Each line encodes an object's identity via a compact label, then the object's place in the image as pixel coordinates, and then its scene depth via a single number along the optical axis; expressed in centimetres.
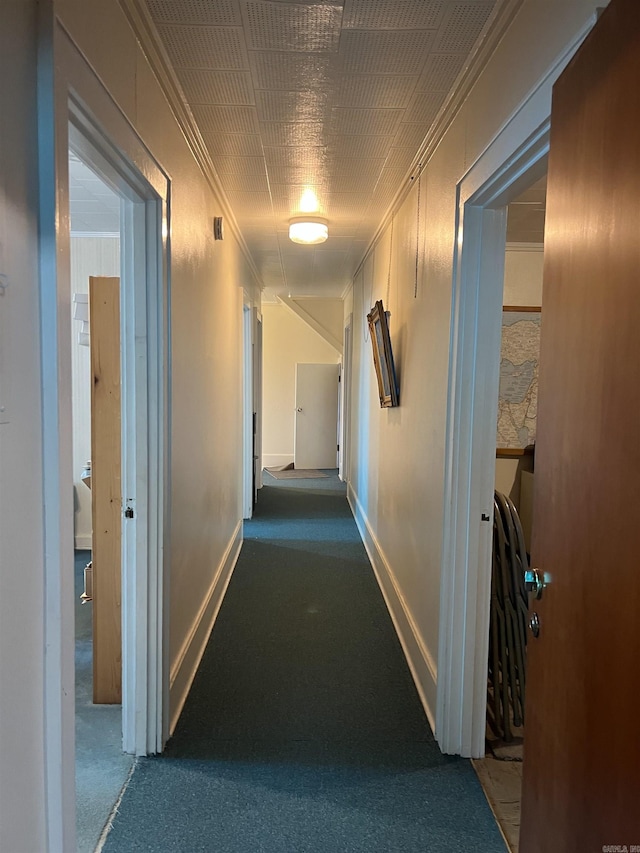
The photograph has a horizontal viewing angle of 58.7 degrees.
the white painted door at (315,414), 838
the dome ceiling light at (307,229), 360
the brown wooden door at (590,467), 87
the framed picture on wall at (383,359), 324
